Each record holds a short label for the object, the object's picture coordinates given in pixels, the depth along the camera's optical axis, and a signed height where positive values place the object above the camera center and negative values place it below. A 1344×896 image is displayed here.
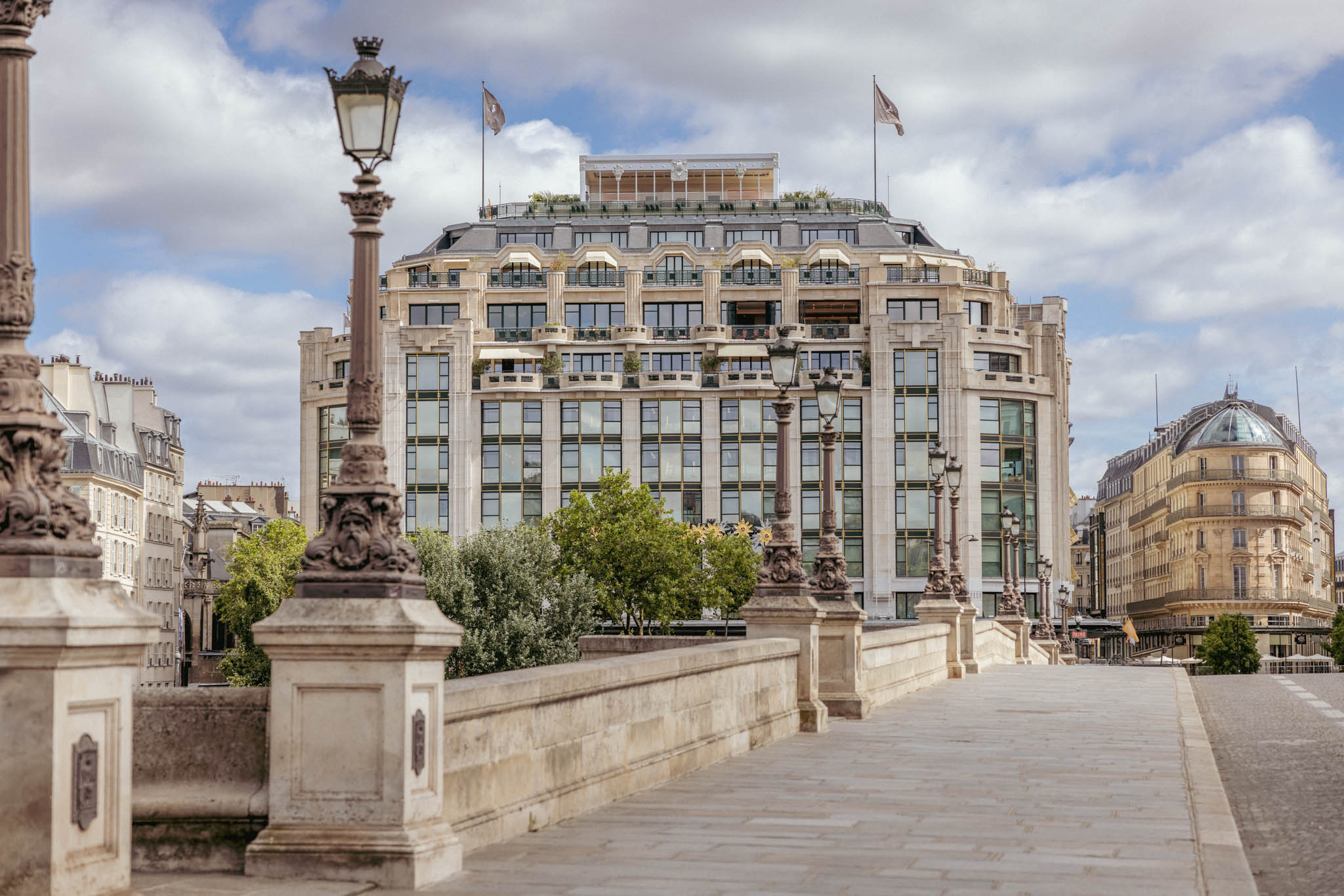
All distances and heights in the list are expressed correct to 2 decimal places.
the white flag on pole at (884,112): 101.62 +26.98
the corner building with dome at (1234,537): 134.38 +3.32
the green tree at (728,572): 85.69 +0.52
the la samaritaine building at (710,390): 99.94 +10.90
